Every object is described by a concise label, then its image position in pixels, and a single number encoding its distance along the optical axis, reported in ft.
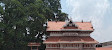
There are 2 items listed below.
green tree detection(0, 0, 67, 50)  106.42
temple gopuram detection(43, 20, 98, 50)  98.69
